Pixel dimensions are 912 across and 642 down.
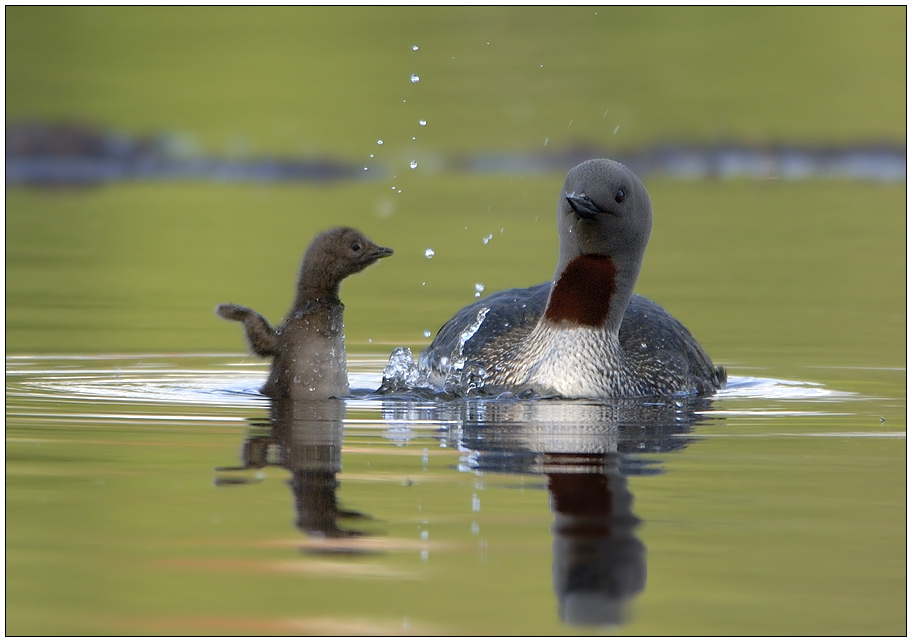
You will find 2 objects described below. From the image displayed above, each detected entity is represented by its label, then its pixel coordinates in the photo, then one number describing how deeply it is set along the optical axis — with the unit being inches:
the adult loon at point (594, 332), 632.4
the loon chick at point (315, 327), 639.8
